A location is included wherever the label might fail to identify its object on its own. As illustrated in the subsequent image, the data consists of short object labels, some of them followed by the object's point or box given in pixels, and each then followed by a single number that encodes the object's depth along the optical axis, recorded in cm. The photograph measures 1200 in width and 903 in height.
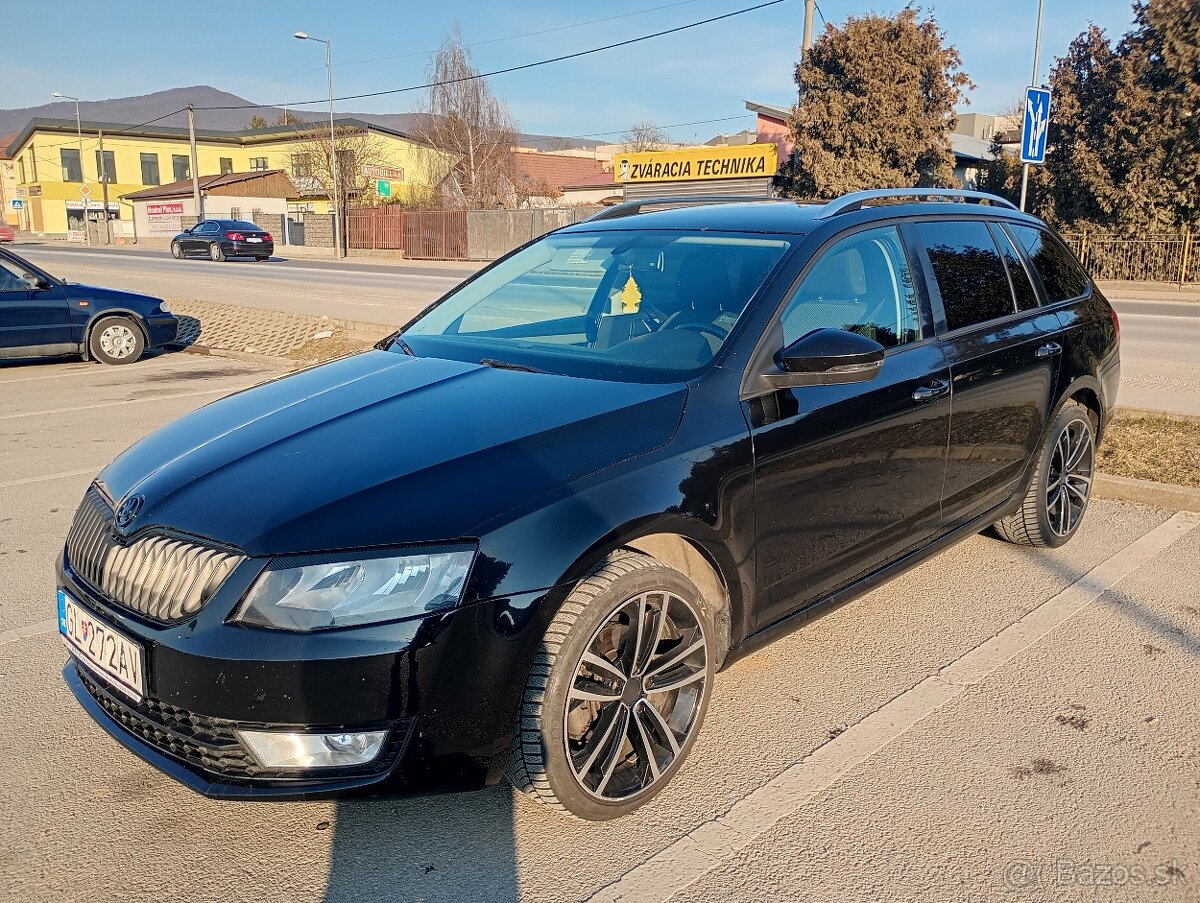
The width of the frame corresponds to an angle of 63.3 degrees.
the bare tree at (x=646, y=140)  7612
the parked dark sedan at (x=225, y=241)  3872
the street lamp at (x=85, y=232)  5865
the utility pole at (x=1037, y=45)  2441
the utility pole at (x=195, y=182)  5329
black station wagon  236
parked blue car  1086
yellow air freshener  375
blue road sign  1524
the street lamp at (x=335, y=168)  4544
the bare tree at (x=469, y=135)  4947
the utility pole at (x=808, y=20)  2623
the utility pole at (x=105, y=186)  5866
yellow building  7412
